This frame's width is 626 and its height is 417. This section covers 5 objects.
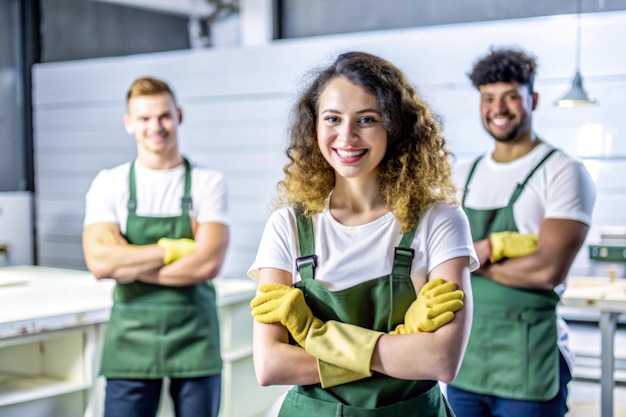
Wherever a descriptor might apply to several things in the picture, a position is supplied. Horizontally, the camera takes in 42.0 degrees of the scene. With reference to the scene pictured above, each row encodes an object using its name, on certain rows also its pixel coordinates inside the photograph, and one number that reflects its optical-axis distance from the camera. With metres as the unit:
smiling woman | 1.72
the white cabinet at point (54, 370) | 3.18
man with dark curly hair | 2.65
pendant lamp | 3.78
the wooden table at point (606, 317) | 3.38
